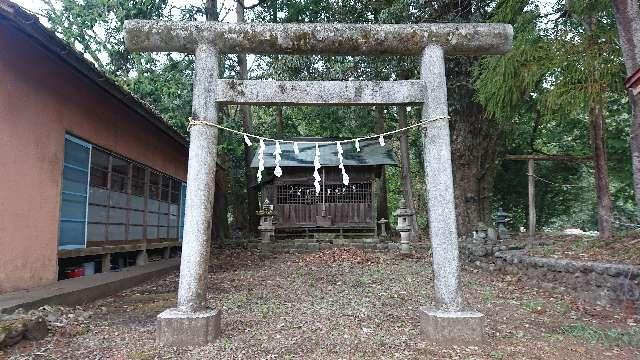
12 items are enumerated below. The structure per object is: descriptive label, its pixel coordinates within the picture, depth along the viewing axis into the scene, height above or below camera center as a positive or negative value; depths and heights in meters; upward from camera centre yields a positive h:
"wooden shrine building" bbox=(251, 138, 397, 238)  16.62 +1.10
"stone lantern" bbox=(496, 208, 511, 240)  12.98 -0.03
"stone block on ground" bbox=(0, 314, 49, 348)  4.20 -1.02
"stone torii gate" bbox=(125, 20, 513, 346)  4.67 +1.52
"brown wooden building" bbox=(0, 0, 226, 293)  5.64 +1.07
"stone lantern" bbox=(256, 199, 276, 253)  14.46 -0.08
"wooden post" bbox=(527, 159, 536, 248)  9.94 +0.33
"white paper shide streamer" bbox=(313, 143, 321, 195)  5.49 +0.74
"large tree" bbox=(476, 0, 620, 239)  7.41 +2.78
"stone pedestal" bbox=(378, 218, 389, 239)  16.62 -0.28
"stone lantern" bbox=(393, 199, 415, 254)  13.16 -0.12
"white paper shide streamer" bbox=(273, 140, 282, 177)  5.27 +0.87
